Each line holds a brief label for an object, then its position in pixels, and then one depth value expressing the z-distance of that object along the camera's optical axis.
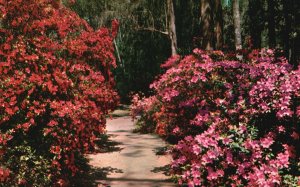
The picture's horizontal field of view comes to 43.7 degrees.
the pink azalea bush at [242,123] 5.41
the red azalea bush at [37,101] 5.88
